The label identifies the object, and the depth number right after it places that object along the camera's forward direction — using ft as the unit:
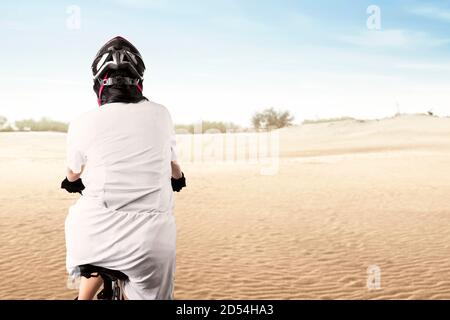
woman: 8.73
